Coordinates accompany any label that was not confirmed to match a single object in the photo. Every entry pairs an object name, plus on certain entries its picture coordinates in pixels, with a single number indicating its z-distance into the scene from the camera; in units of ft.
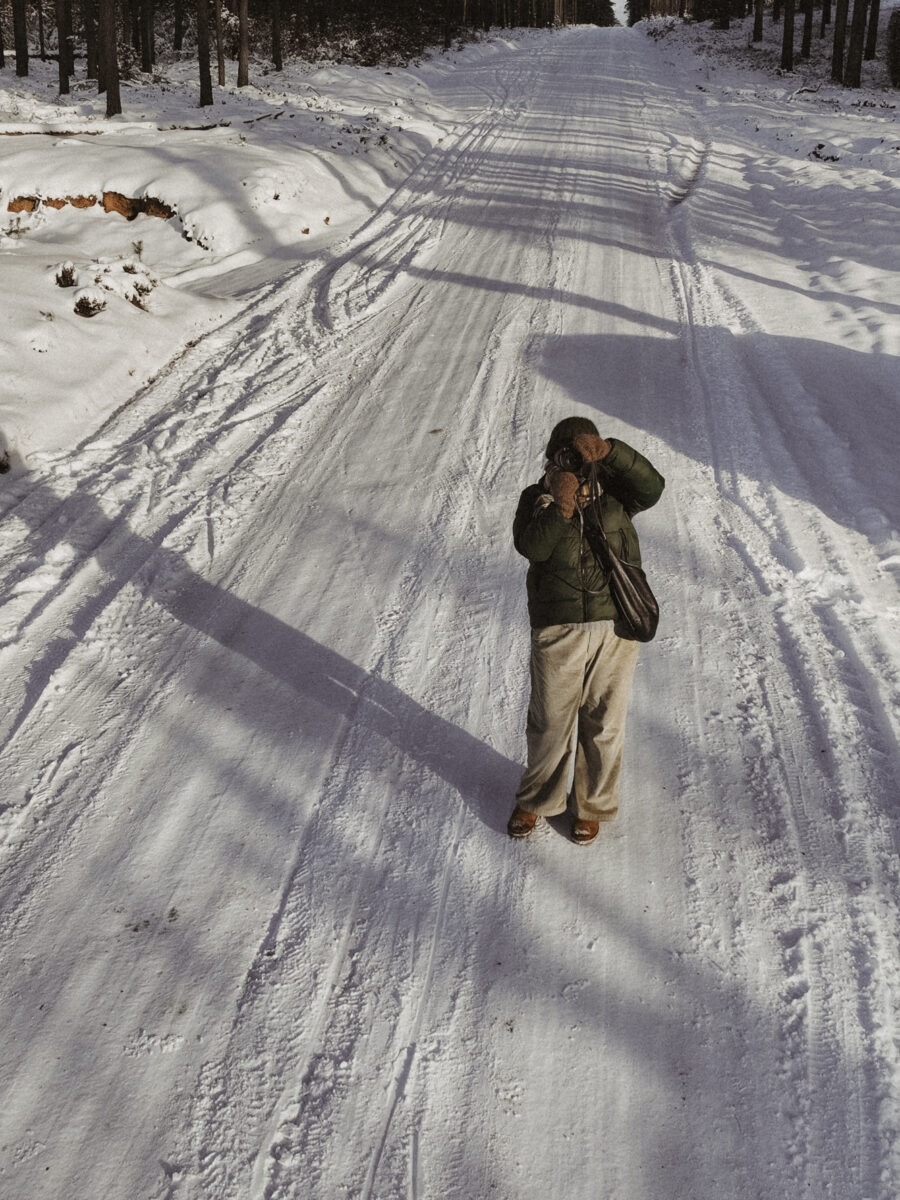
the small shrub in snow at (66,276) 29.66
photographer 9.99
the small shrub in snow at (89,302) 28.19
